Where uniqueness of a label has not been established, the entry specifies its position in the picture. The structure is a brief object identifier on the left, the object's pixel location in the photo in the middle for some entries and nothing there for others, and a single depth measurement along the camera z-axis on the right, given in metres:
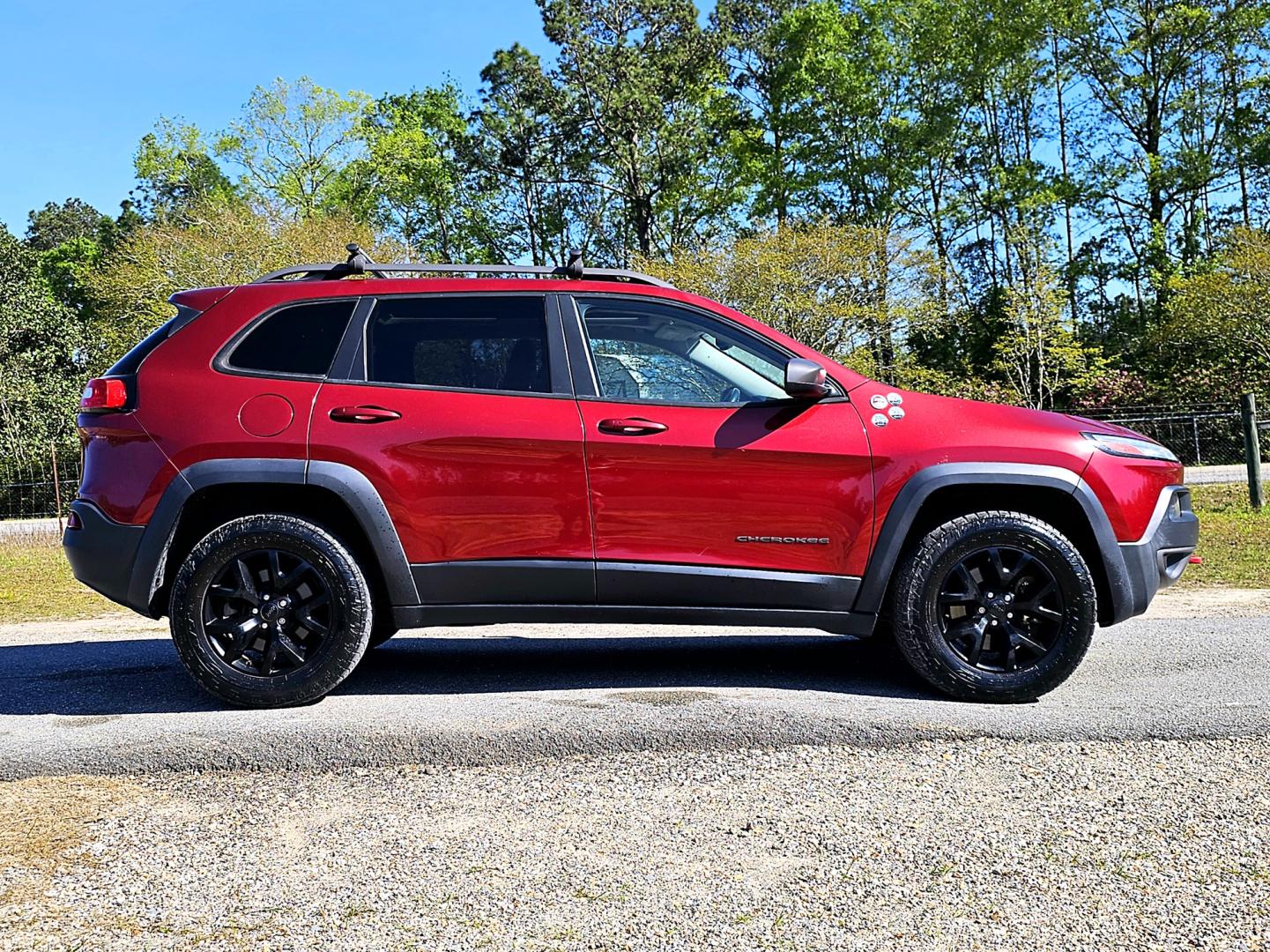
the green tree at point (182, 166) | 48.09
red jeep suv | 4.44
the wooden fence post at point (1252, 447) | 14.11
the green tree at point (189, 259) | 32.91
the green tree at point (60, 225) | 66.62
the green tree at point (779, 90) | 42.16
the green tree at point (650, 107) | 42.78
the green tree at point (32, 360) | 32.72
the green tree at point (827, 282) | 29.56
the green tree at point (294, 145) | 44.78
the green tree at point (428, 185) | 46.66
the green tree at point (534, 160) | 44.09
